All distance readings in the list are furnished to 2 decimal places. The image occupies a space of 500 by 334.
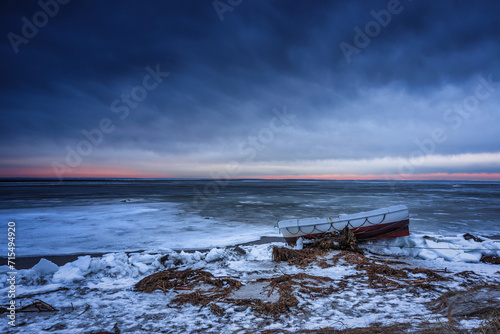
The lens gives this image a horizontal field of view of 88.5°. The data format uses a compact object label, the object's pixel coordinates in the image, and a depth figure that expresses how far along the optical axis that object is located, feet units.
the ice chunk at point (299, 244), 25.80
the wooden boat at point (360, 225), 27.35
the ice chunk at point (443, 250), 22.48
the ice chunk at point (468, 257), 21.71
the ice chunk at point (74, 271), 17.08
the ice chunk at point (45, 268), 17.51
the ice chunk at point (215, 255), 21.66
